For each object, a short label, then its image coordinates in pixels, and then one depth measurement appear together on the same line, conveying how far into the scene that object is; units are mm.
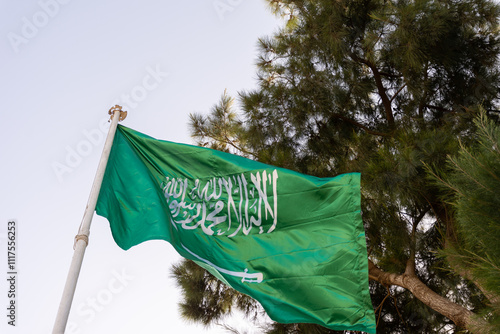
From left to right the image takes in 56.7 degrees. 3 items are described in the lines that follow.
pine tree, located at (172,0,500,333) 3805
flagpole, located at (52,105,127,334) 2189
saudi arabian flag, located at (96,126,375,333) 2725
